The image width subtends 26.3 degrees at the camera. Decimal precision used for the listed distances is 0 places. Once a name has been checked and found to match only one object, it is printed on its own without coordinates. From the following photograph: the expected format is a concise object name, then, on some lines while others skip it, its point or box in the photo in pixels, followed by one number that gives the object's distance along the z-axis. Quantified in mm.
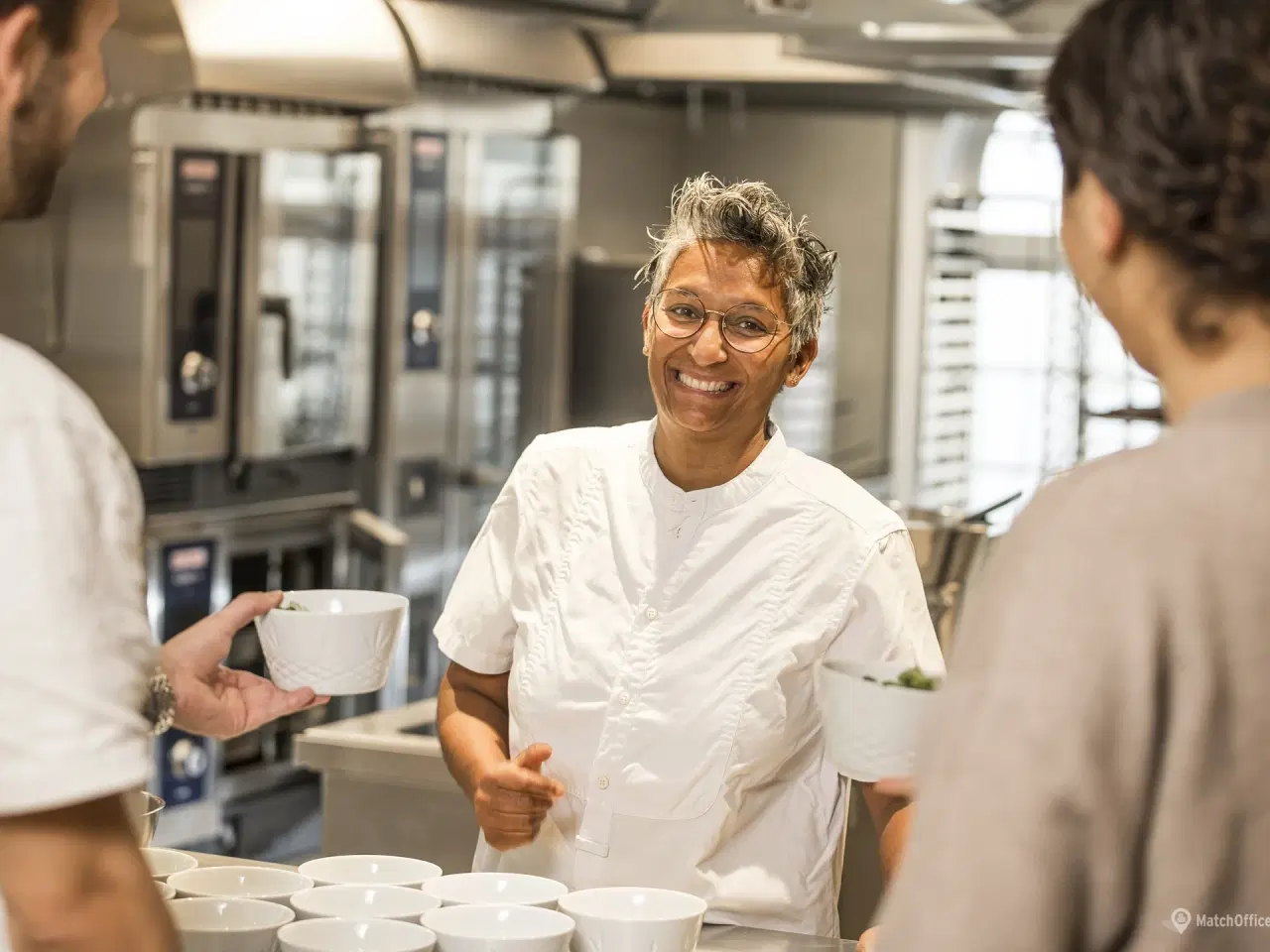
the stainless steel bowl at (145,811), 2301
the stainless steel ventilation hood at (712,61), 6125
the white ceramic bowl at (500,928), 2172
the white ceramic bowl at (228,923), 2197
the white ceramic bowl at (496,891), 2313
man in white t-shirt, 1803
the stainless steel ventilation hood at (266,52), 4529
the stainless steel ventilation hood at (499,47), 5345
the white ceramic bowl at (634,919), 2222
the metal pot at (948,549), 3414
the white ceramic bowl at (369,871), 2374
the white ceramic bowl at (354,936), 2179
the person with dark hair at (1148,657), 1669
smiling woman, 2586
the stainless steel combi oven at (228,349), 4626
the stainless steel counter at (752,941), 2398
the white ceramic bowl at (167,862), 2354
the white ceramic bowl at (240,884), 2301
